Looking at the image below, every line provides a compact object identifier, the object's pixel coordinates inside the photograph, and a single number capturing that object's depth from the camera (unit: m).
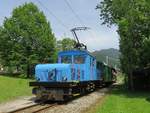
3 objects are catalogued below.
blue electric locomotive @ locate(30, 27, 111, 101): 9.77
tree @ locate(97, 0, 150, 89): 13.12
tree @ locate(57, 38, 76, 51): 40.10
